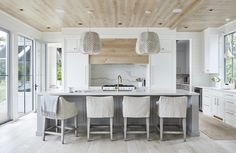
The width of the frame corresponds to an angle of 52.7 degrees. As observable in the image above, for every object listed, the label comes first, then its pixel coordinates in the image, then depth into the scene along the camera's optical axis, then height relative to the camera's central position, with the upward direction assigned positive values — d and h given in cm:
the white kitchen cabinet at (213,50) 774 +81
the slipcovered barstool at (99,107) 452 -60
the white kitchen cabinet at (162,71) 789 +13
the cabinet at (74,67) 789 +28
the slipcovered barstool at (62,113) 442 -70
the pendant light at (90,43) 499 +68
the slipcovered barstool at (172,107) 452 -61
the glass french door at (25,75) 723 +2
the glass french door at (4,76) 607 -1
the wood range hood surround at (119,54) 779 +70
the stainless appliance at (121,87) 735 -37
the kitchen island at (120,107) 479 -67
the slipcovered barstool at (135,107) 454 -61
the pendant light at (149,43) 494 +67
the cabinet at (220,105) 585 -82
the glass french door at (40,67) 816 +30
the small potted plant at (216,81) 729 -19
